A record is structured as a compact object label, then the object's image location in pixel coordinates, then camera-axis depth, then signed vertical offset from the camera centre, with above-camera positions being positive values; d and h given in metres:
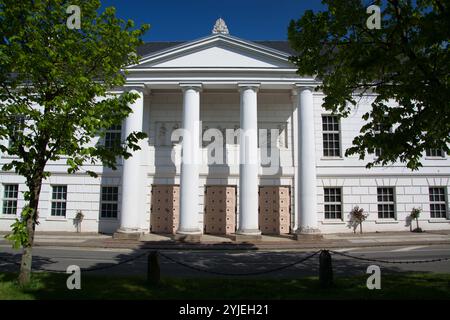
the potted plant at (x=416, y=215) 21.12 -0.77
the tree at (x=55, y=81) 7.68 +2.88
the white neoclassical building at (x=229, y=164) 19.69 +2.31
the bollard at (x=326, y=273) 8.50 -1.77
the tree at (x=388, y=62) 7.07 +3.21
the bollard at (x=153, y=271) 8.84 -1.80
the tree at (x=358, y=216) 20.83 -0.84
